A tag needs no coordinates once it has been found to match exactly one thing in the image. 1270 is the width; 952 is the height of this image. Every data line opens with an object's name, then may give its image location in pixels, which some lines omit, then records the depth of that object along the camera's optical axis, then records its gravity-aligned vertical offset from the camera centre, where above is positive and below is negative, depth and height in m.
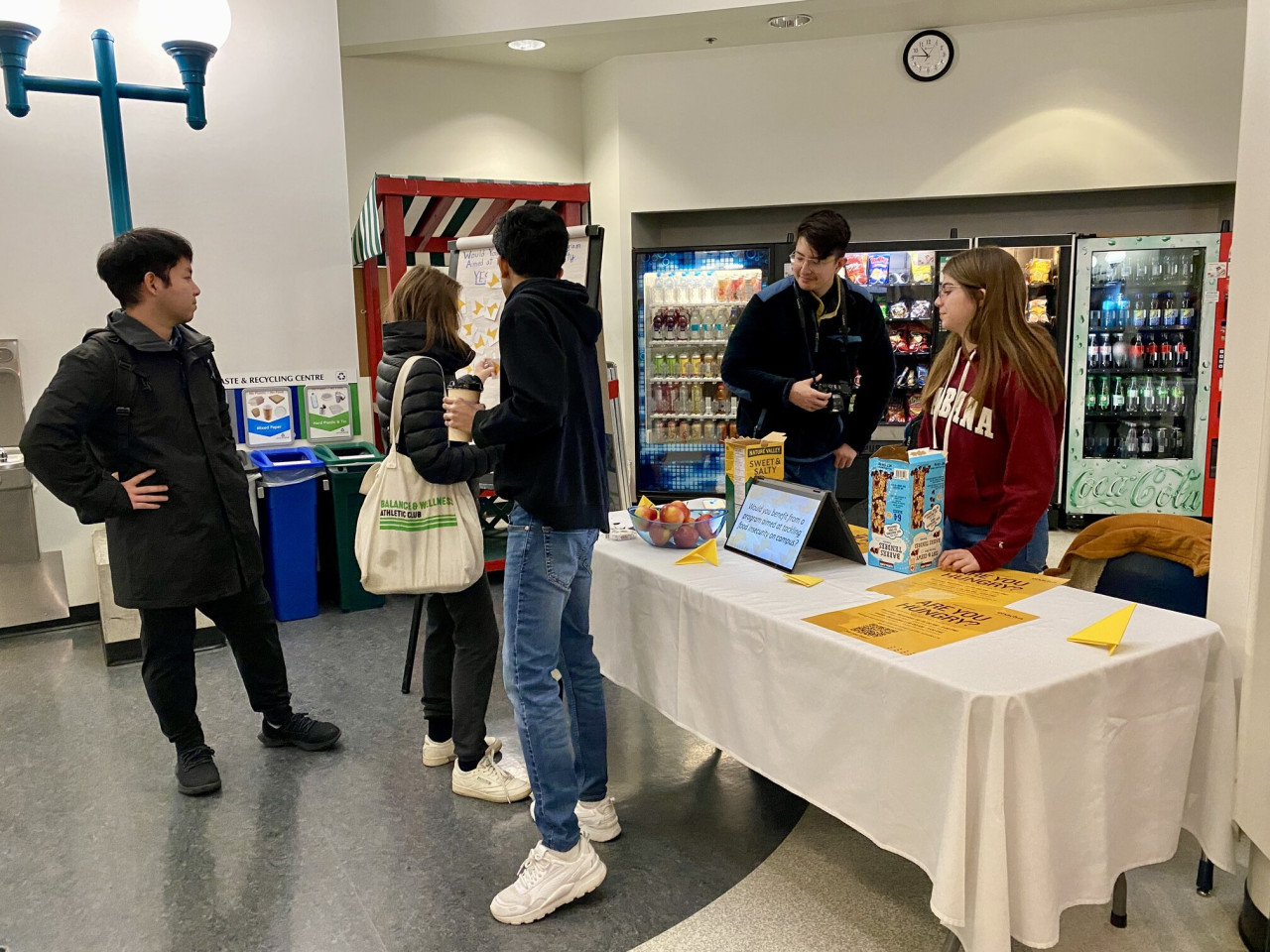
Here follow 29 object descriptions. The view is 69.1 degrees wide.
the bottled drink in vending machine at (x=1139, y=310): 6.03 +0.15
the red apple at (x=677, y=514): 2.55 -0.47
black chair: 2.28 -0.63
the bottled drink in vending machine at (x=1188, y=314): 5.95 +0.12
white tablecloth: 1.57 -0.76
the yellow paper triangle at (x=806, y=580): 2.20 -0.57
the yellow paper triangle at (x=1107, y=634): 1.72 -0.57
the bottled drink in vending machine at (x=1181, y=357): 6.02 -0.16
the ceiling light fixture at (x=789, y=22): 5.90 +2.05
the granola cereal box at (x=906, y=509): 2.19 -0.41
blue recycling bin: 4.42 -0.86
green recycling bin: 4.61 -0.87
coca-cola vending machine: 5.97 -0.29
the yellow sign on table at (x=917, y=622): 1.80 -0.58
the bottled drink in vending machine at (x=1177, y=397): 6.09 -0.42
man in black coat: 2.60 -0.31
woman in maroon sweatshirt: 2.22 -0.19
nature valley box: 2.58 -0.34
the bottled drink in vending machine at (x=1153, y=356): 6.04 -0.15
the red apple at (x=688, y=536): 2.51 -0.52
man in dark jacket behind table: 3.11 -0.07
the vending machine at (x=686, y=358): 6.45 -0.10
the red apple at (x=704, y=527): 2.53 -0.50
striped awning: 5.52 +0.82
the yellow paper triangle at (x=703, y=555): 2.43 -0.56
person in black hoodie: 2.03 -0.34
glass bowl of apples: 2.52 -0.49
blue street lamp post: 3.43 +1.06
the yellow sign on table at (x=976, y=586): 2.08 -0.58
